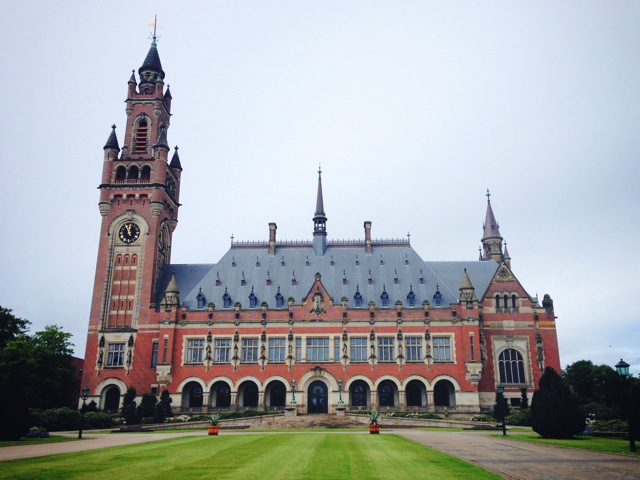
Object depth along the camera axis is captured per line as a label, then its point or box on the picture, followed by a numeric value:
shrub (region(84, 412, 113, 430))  50.24
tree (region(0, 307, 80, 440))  52.12
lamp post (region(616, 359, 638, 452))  24.79
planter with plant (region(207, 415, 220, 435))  37.56
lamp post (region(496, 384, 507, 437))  37.24
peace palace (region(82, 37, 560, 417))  61.91
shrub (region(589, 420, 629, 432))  35.70
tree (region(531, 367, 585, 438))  31.23
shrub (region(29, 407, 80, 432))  46.66
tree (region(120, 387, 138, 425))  53.59
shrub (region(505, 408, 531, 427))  49.25
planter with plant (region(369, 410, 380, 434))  37.75
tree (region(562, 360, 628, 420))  83.56
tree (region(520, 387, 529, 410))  59.00
